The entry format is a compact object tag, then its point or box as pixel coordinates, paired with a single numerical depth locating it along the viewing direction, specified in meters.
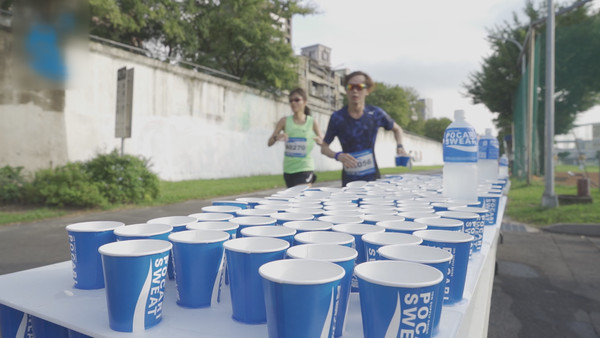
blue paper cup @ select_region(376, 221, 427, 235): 1.22
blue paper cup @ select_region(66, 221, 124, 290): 1.11
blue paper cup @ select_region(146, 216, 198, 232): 1.26
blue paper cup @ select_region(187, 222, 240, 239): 1.19
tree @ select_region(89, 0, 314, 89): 14.34
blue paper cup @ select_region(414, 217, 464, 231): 1.25
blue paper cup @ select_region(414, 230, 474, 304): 1.06
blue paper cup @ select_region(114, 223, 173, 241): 1.08
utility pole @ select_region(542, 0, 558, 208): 7.69
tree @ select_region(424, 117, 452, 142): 80.44
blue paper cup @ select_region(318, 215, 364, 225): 1.36
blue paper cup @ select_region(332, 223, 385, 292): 1.13
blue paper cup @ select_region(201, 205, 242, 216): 1.60
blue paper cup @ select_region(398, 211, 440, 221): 1.49
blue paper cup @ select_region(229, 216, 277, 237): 1.30
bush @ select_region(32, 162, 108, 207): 6.96
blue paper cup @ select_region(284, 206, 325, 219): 1.57
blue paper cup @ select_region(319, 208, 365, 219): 1.50
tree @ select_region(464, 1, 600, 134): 9.80
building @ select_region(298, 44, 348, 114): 45.99
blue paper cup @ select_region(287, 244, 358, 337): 0.84
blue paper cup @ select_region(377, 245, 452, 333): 0.87
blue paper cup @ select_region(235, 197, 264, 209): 1.88
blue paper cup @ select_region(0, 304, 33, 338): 1.10
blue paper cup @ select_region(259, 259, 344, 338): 0.71
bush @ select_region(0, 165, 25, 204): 7.09
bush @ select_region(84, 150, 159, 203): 7.59
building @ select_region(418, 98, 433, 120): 125.25
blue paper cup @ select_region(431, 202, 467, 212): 1.75
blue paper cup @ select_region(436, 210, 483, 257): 1.46
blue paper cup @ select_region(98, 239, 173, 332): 0.86
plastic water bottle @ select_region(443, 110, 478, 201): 2.17
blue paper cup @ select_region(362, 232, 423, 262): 1.02
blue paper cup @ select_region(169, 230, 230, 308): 0.98
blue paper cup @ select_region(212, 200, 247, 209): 1.81
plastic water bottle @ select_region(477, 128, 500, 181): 4.23
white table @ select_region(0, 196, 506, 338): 0.88
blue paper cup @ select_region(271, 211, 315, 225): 1.40
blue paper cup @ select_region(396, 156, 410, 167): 3.22
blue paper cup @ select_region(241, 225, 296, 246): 1.13
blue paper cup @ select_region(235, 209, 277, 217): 1.49
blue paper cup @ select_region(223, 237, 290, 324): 0.90
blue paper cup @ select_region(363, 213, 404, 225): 1.39
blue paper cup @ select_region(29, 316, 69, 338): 1.06
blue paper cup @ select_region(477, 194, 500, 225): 2.23
